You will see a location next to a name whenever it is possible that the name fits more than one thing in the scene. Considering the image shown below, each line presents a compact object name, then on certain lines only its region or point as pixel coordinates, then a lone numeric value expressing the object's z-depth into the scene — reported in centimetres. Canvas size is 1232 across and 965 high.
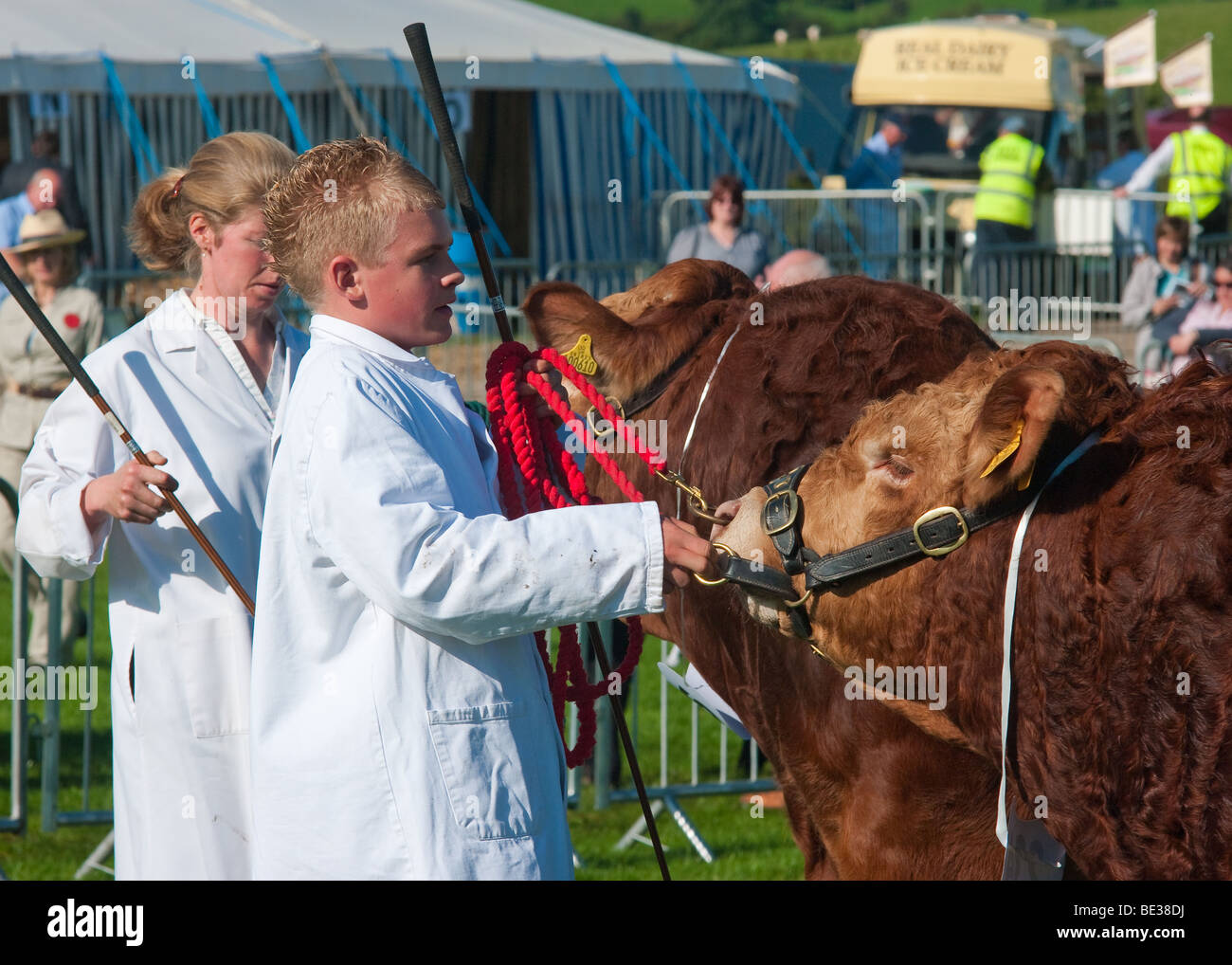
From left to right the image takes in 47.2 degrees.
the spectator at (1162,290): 1203
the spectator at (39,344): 782
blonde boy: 231
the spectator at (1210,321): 1072
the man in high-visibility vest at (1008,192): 1549
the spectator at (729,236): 1119
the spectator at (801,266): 749
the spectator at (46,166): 1120
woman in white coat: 320
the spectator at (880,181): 1691
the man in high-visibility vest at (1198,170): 1574
